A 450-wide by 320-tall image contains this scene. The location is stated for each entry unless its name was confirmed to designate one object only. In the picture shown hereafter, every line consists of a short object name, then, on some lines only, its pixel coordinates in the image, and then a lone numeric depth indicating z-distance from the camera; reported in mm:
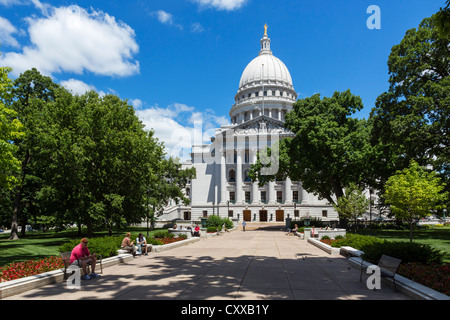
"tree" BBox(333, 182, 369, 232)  28859
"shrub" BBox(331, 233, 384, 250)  16077
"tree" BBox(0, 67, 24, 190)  16188
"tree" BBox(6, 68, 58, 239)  31414
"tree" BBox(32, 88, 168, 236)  22922
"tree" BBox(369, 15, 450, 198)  26859
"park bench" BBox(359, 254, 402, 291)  8766
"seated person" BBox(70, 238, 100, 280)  10291
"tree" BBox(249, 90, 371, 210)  34250
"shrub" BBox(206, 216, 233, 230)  38675
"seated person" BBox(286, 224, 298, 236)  33653
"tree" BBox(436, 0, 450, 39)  7977
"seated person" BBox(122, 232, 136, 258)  15297
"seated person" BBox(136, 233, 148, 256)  16359
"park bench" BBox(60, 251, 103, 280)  10305
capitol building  67375
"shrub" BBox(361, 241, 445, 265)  11383
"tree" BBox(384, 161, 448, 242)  22438
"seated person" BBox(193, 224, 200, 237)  28969
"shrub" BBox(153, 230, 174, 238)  22531
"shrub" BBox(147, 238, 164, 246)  18791
